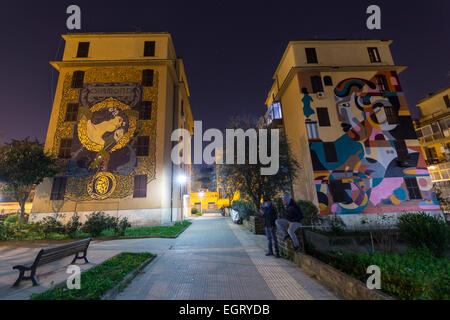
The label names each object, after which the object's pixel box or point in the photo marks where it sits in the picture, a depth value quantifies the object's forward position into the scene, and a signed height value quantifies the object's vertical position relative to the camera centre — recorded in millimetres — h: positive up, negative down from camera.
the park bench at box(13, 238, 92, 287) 4121 -1022
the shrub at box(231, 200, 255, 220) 15195 -470
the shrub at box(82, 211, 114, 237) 10516 -799
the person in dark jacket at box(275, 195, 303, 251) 5734 -626
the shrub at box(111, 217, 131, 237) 11055 -1051
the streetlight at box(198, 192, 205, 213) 37688 +1897
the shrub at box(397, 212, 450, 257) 7707 -1697
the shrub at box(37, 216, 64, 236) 10266 -767
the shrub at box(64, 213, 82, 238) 10219 -884
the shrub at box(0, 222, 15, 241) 9695 -823
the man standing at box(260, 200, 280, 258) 6598 -688
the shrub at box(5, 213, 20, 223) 16788 -214
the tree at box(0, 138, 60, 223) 13000 +3469
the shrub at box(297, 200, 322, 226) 12475 -848
